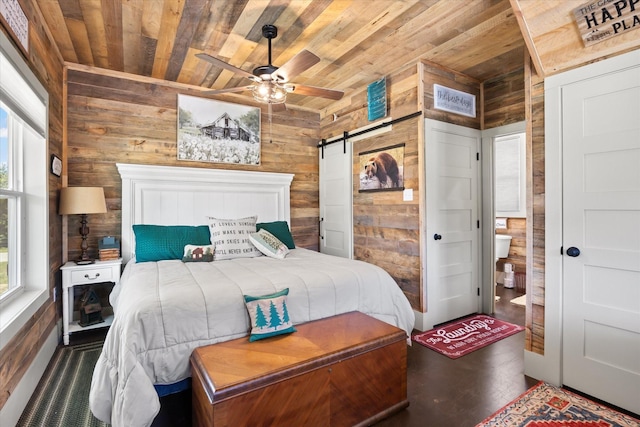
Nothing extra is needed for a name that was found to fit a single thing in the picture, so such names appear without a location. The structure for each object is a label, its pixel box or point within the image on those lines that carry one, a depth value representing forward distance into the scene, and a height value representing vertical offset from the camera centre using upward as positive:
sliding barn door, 4.19 +0.18
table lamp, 2.89 +0.12
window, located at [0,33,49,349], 1.92 +0.15
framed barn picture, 3.84 +1.01
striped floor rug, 1.85 -1.15
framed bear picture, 3.45 +0.50
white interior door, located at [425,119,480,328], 3.25 -0.09
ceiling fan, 2.30 +1.06
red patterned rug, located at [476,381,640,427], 1.81 -1.16
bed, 1.65 -0.49
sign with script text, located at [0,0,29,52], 1.73 +1.11
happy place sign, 1.75 +1.08
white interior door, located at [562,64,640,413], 1.89 -0.15
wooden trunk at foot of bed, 1.44 -0.79
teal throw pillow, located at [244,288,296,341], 1.85 -0.59
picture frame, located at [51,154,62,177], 2.77 +0.43
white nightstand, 2.86 -0.58
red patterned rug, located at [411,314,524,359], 2.77 -1.14
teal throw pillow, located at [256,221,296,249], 3.76 -0.19
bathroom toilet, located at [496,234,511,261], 4.95 -0.49
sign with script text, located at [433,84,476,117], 3.29 +1.17
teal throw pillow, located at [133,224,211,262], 3.06 -0.25
